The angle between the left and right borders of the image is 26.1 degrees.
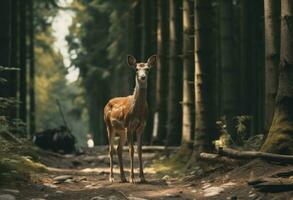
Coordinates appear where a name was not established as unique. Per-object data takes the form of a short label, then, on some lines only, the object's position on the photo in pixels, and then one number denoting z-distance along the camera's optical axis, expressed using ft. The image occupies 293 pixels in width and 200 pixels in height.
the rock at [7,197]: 33.31
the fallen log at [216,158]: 38.57
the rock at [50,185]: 41.38
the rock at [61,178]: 45.47
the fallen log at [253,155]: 33.27
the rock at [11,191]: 36.00
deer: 43.50
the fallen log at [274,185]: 30.17
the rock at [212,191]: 34.42
